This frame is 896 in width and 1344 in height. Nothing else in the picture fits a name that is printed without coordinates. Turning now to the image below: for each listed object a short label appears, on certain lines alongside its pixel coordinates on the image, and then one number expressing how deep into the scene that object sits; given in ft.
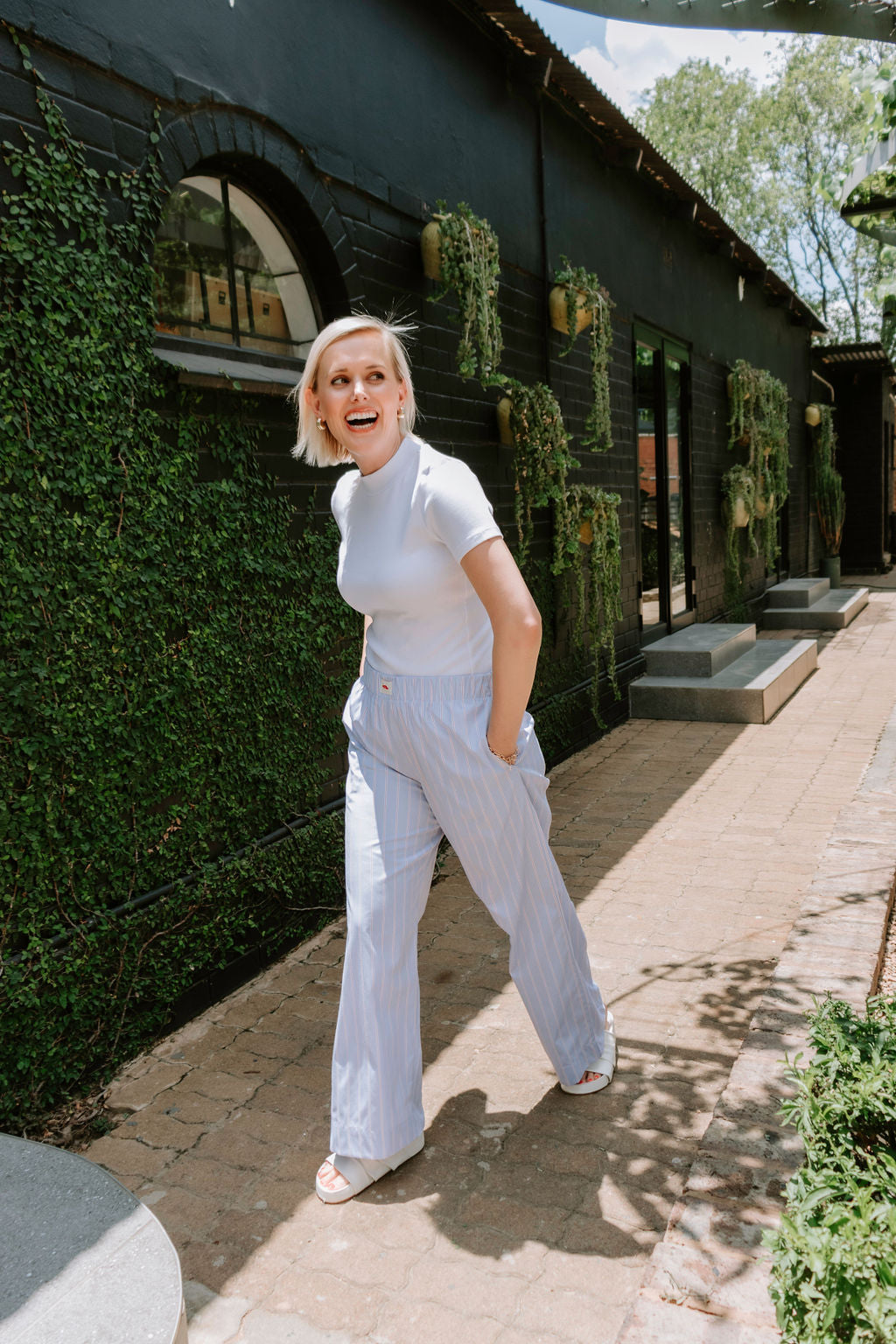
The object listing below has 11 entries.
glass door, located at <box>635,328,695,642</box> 29.66
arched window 11.61
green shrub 4.76
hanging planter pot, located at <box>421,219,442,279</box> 15.84
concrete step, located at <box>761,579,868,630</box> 40.29
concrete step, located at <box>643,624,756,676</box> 26.66
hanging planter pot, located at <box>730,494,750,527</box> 36.04
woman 7.69
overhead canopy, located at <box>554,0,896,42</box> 7.88
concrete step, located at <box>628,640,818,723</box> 24.80
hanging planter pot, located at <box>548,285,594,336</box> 21.15
